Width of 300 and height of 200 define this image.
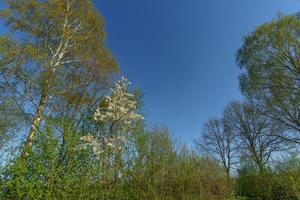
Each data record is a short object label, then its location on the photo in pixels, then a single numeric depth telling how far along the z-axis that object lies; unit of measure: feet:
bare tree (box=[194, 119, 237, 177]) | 45.10
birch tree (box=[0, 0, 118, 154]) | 15.41
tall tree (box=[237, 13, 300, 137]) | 23.54
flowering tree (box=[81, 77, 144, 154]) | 13.31
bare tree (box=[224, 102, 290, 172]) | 37.23
